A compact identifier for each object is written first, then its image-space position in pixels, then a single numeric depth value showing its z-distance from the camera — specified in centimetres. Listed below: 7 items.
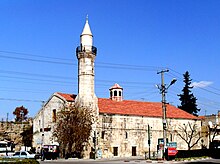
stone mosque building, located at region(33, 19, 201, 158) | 5738
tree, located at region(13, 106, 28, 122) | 10517
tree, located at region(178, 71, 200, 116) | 9436
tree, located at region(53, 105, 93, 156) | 5400
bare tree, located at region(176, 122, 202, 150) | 6875
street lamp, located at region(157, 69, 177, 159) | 3984
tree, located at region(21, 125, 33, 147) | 6831
